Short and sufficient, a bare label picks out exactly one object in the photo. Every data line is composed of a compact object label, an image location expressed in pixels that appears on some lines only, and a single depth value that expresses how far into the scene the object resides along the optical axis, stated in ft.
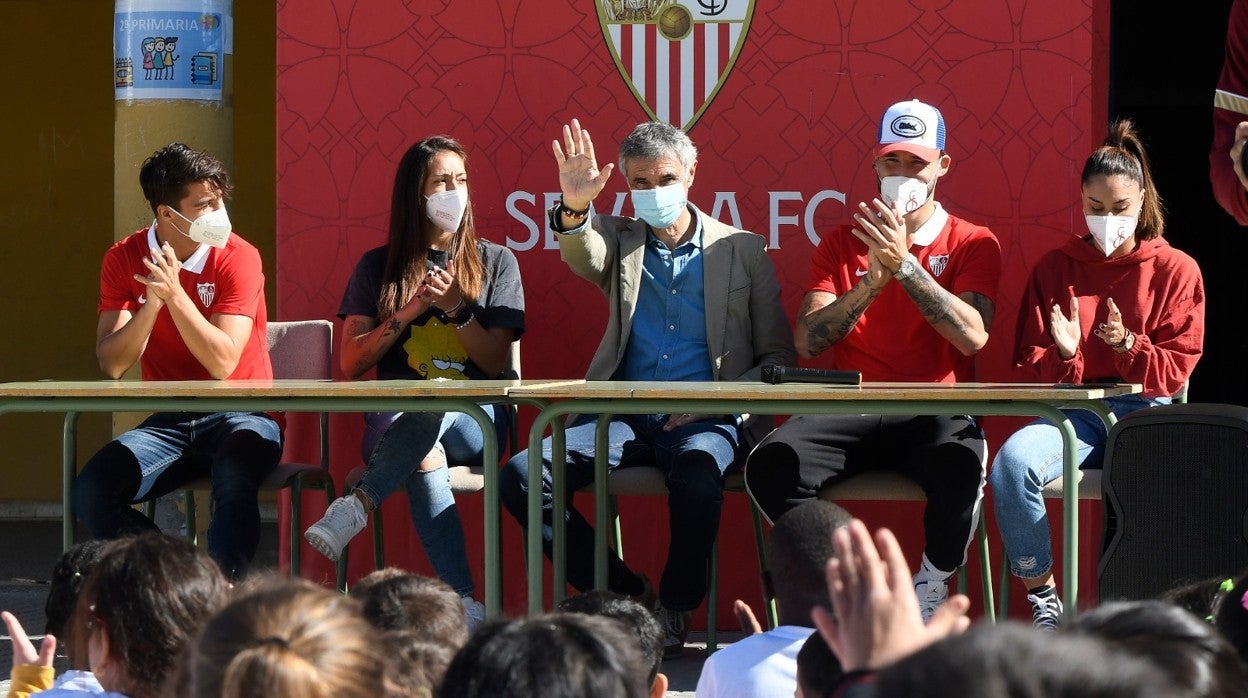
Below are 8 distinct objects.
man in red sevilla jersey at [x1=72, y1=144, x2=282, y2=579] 27.37
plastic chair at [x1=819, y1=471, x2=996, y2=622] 25.88
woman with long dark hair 28.99
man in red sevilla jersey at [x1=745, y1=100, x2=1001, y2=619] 25.34
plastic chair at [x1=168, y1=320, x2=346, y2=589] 29.76
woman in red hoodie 25.53
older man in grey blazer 27.63
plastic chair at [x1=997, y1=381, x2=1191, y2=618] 25.34
